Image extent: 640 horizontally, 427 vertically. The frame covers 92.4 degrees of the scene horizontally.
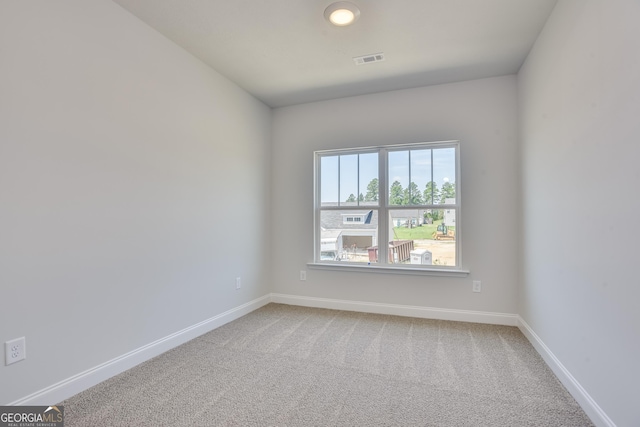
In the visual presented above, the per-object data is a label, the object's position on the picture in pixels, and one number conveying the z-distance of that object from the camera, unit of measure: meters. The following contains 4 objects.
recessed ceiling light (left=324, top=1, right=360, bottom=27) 2.13
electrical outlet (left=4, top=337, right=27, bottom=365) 1.62
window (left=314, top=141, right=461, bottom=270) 3.45
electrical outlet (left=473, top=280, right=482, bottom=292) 3.25
